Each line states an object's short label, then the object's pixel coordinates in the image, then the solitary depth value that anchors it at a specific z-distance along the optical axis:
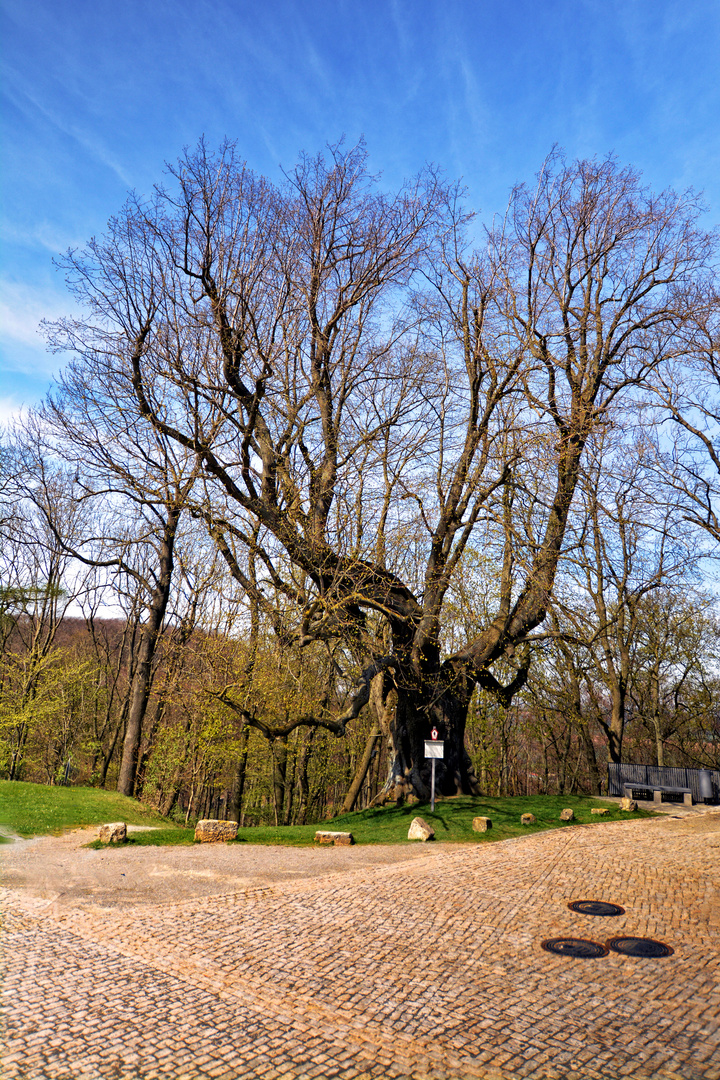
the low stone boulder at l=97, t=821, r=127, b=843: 11.84
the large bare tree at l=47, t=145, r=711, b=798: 12.77
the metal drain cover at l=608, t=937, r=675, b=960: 6.41
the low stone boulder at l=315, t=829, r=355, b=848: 12.64
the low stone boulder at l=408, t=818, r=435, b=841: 12.92
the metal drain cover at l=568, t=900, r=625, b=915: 7.85
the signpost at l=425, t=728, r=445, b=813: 14.21
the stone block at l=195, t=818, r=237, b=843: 12.57
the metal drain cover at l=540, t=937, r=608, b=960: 6.34
